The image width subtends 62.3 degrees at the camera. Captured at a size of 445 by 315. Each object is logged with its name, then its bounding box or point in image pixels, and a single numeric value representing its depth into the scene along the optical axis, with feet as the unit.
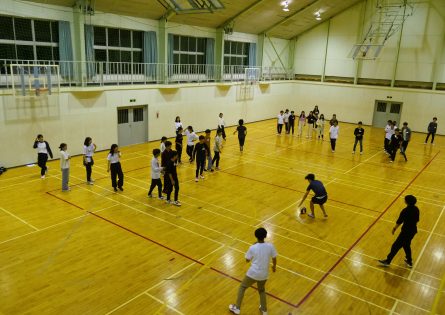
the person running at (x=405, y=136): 55.42
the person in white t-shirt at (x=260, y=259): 17.78
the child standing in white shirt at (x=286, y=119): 72.28
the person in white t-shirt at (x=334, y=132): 57.50
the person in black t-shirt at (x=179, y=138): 46.19
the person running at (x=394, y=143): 52.60
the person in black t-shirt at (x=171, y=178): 33.01
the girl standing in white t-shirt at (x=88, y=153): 37.19
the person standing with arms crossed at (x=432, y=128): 66.28
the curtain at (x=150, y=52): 60.03
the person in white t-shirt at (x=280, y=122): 71.71
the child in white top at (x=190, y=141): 46.19
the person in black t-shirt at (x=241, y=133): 54.54
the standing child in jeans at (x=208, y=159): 41.73
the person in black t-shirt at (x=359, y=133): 56.85
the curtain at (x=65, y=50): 48.08
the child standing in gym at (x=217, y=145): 44.62
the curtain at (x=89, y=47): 50.67
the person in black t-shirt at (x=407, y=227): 23.70
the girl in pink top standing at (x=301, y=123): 69.55
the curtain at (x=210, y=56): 73.10
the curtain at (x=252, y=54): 84.84
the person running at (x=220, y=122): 60.68
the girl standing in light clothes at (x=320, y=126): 66.82
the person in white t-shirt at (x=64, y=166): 35.63
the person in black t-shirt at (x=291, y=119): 71.46
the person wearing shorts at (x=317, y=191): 31.55
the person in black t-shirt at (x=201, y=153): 40.04
